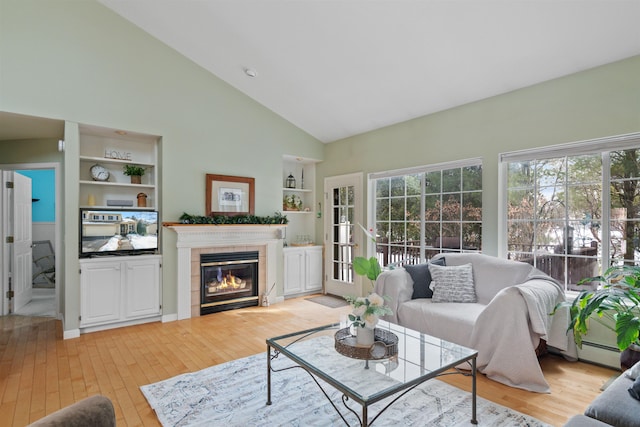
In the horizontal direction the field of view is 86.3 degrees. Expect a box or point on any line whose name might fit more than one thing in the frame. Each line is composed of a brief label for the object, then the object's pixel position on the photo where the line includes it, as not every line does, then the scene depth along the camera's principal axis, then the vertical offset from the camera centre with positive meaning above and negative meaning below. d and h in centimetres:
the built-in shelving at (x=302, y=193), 601 +40
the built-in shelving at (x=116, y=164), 419 +66
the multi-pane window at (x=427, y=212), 396 +4
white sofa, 254 -85
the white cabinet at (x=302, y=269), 552 -90
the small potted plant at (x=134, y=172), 437 +56
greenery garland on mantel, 440 -5
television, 389 -19
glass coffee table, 174 -87
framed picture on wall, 473 +30
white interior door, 454 -24
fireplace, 463 -93
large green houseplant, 221 -69
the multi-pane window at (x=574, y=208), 295 +7
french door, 535 -25
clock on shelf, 416 +52
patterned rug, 213 -128
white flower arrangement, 217 -61
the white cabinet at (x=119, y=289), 385 -87
